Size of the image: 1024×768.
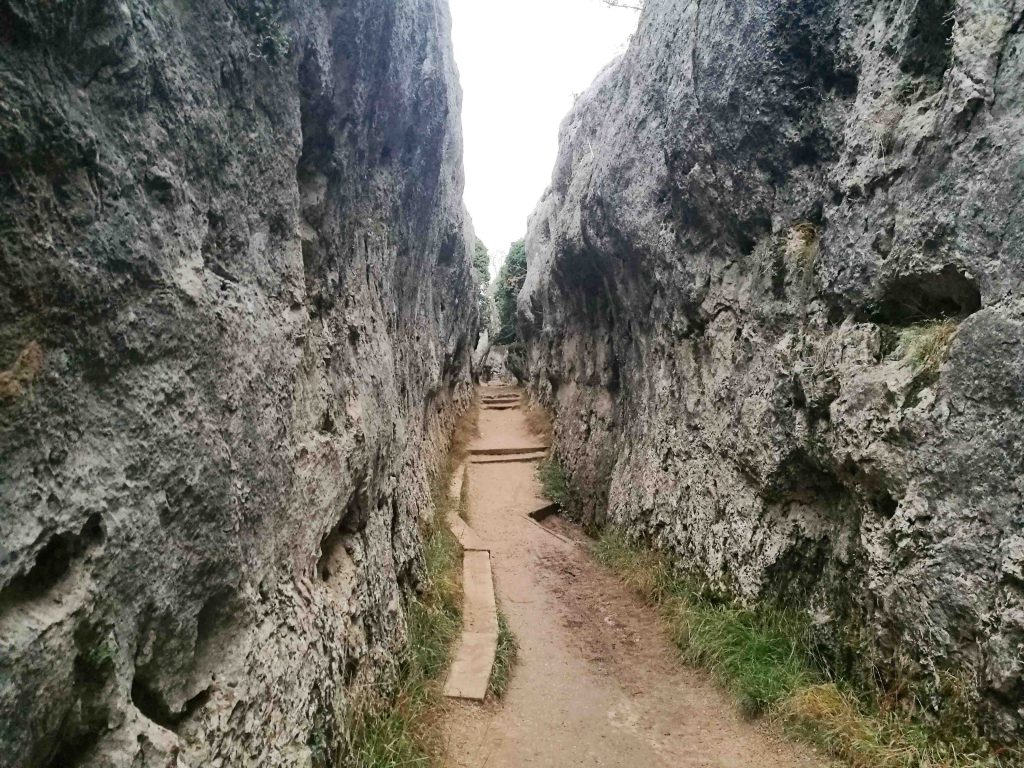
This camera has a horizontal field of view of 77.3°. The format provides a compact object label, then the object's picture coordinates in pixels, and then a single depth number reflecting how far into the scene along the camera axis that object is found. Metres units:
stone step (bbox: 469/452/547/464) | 14.68
